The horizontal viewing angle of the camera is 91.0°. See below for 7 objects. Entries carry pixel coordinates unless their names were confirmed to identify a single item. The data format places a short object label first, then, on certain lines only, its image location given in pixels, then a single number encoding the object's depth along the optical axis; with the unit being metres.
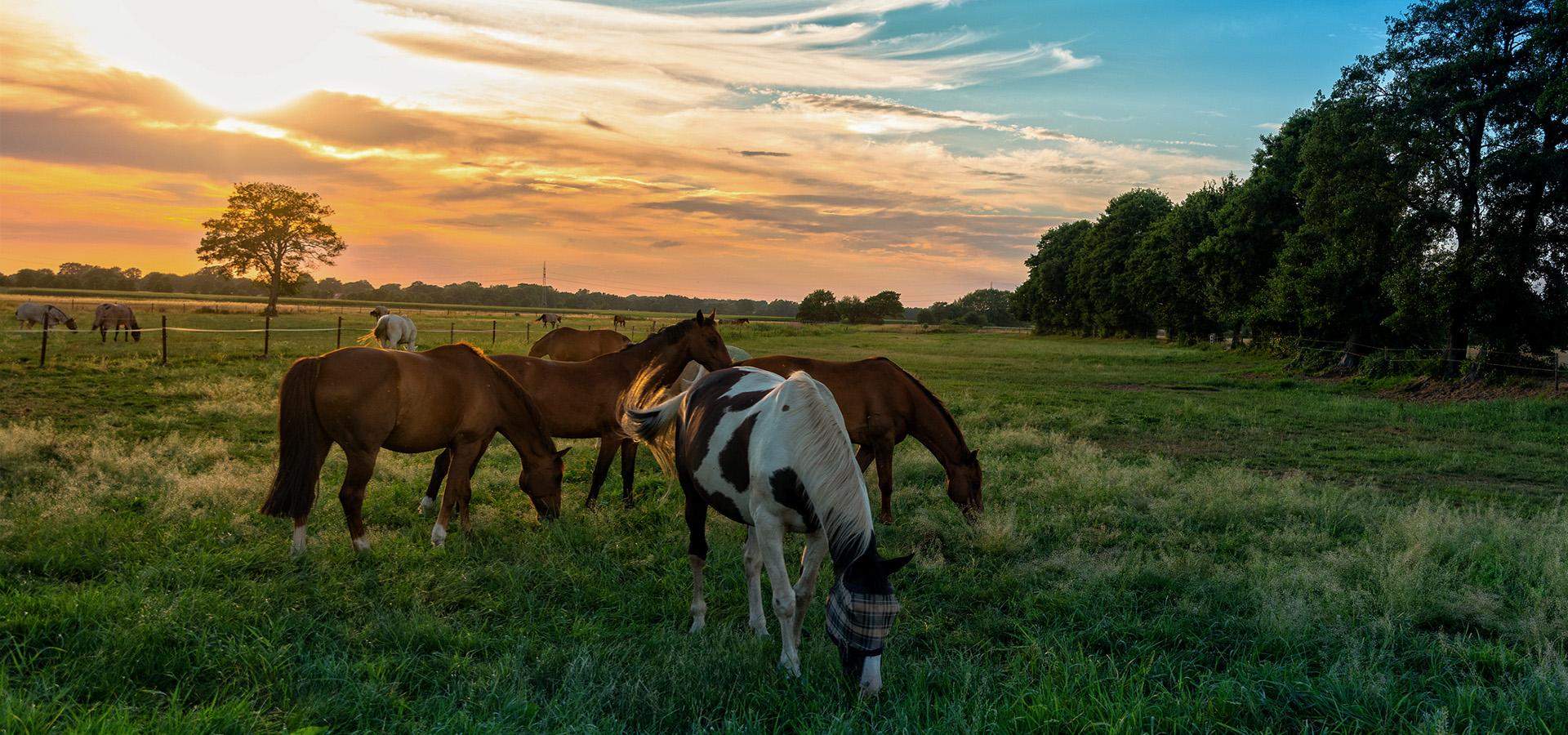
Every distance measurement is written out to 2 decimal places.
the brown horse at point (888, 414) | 7.75
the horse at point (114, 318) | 27.19
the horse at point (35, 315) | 29.25
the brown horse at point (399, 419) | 5.85
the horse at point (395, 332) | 23.31
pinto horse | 3.68
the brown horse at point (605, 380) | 7.82
